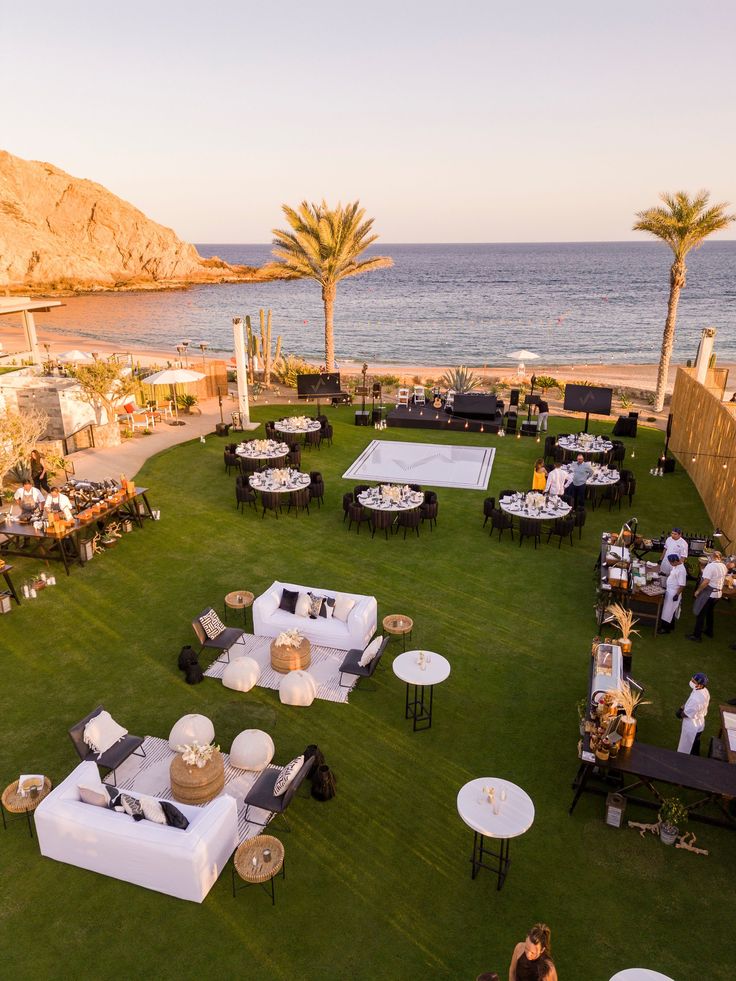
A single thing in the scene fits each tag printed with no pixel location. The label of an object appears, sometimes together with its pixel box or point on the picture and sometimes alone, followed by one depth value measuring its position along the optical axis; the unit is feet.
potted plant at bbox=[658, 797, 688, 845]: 28.12
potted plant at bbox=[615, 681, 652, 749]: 29.12
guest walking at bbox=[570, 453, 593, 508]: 62.23
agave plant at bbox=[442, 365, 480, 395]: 103.50
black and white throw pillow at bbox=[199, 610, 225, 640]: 40.60
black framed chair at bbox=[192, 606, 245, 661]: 40.01
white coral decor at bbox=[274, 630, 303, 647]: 39.37
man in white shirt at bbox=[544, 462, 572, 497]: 59.62
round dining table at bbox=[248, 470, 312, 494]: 61.57
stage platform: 90.38
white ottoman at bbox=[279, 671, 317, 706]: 36.65
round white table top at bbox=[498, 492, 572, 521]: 56.24
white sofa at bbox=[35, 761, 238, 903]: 25.35
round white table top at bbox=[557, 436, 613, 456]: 71.46
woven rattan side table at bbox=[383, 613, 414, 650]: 41.60
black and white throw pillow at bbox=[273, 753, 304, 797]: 28.27
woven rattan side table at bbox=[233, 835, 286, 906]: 25.11
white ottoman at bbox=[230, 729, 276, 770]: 31.83
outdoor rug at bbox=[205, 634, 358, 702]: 38.27
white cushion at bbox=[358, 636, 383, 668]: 37.65
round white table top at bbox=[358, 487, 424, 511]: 57.90
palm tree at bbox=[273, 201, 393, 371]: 102.68
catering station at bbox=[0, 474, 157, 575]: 52.08
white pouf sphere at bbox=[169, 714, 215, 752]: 31.94
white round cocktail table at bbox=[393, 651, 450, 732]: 34.06
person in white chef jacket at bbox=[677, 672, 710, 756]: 30.86
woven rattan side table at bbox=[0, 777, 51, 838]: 28.99
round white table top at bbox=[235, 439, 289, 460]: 69.15
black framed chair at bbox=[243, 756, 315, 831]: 27.89
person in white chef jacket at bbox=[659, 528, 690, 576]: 45.24
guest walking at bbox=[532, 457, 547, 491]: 61.41
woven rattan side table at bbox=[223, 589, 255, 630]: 44.98
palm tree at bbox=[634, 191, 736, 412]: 91.86
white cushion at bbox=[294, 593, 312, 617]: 42.65
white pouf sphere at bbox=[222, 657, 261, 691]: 38.14
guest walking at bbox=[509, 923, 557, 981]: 19.60
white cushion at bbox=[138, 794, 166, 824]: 25.99
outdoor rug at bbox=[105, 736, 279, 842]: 30.74
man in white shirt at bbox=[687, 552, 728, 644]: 41.75
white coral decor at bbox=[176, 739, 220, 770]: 29.22
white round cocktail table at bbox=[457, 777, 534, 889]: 24.93
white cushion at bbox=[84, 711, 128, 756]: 31.30
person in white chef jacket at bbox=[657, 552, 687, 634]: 42.78
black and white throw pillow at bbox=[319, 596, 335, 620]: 42.80
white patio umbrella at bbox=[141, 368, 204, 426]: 79.10
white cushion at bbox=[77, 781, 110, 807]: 26.94
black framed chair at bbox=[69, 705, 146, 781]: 30.71
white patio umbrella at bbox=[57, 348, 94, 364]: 96.99
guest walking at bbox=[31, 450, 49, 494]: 60.90
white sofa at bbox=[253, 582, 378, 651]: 41.68
